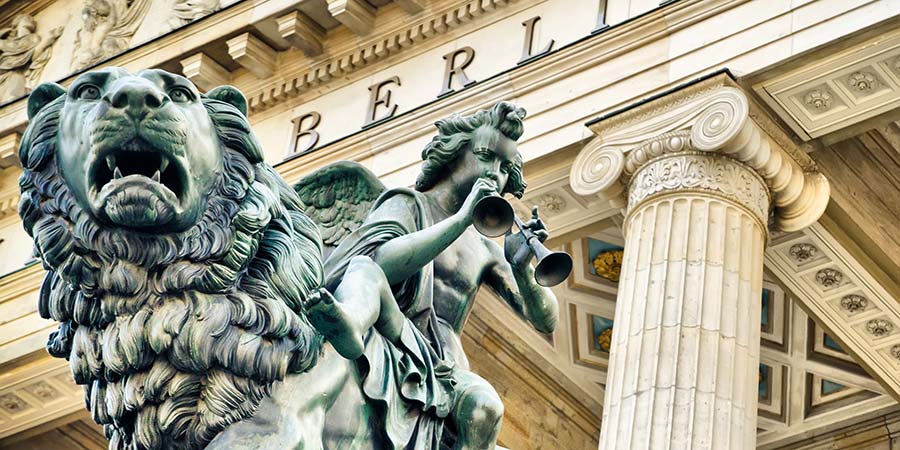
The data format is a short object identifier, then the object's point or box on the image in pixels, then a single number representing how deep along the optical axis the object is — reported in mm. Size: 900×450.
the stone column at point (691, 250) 13219
